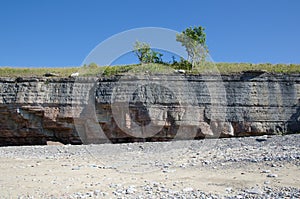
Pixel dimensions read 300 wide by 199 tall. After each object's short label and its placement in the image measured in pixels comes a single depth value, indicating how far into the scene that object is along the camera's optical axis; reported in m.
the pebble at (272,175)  8.88
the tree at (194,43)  27.59
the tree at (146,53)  28.84
